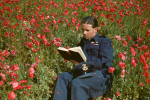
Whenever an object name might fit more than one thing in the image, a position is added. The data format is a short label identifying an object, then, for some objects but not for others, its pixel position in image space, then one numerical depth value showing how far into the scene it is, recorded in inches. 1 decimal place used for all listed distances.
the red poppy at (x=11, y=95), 149.0
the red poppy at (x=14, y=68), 157.1
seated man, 151.0
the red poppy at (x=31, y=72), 155.4
